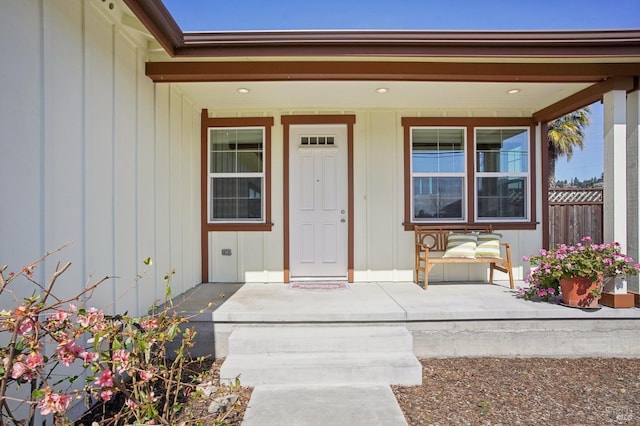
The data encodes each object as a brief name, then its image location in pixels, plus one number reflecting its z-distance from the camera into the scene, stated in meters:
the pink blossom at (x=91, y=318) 1.64
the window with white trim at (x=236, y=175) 5.09
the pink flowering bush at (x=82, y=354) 1.45
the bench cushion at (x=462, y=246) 4.44
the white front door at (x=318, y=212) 5.05
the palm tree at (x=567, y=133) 12.61
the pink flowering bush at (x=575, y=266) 3.51
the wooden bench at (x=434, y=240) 4.70
